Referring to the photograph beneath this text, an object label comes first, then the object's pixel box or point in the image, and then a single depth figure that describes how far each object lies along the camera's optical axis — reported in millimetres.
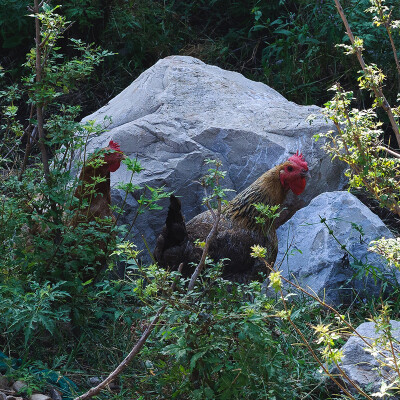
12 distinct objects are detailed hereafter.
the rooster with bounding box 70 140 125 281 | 7668
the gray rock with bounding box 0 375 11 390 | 6512
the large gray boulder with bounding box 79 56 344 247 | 10406
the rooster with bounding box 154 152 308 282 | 8617
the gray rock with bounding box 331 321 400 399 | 6586
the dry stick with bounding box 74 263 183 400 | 5691
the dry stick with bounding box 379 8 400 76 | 6250
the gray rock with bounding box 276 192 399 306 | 9594
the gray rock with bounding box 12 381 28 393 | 6586
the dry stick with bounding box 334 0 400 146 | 5930
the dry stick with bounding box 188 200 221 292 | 6117
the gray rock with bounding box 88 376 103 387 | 7332
